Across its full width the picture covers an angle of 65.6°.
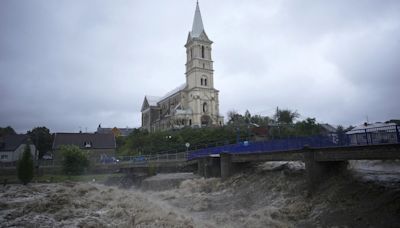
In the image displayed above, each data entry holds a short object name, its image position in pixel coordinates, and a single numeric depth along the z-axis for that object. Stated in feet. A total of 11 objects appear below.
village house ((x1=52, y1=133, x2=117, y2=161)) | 262.30
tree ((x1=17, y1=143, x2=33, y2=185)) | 151.12
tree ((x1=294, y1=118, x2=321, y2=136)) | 216.54
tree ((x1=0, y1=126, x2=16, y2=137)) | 362.66
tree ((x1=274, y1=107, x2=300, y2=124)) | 297.94
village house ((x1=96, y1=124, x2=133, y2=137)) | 564.84
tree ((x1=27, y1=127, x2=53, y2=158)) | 314.92
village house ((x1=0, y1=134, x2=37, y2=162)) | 240.32
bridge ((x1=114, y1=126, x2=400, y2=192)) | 58.90
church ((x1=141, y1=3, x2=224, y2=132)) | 337.11
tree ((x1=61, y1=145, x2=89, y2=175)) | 178.81
